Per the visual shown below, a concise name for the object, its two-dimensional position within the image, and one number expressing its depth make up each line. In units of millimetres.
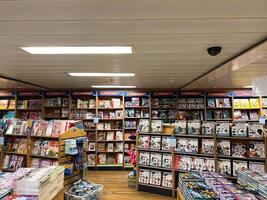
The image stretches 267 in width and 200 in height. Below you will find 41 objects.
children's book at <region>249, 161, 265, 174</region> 3408
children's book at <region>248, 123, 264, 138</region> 3438
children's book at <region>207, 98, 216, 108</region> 6395
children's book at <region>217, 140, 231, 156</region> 3669
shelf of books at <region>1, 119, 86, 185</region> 3635
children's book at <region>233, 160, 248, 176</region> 3535
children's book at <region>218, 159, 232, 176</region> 3623
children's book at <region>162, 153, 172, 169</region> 4203
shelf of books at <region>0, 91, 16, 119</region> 6724
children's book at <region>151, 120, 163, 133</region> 4425
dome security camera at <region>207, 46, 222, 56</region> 2400
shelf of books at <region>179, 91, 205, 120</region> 6449
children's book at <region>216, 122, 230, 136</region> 3659
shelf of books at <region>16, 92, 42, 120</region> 6664
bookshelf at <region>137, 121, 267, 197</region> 3488
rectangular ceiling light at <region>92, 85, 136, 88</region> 6074
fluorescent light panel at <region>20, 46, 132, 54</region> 2434
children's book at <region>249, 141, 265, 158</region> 3425
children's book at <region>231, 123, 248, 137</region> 3522
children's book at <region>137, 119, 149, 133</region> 4582
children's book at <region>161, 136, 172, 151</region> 4247
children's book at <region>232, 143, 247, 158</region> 3563
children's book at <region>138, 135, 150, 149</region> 4511
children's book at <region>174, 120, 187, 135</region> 4114
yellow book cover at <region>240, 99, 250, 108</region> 6359
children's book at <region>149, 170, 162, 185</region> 4332
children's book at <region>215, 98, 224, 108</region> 6389
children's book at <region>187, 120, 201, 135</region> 3986
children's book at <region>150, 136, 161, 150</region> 4379
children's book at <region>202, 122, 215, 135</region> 3810
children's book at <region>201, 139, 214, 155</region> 3799
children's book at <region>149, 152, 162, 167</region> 4334
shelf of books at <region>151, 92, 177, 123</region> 6559
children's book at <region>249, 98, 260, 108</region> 6359
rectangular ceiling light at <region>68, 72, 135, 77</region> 4152
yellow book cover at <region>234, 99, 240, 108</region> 6383
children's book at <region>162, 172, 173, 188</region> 4194
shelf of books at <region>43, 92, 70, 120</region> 6613
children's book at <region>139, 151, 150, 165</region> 4480
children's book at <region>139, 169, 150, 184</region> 4473
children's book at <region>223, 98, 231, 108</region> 6391
